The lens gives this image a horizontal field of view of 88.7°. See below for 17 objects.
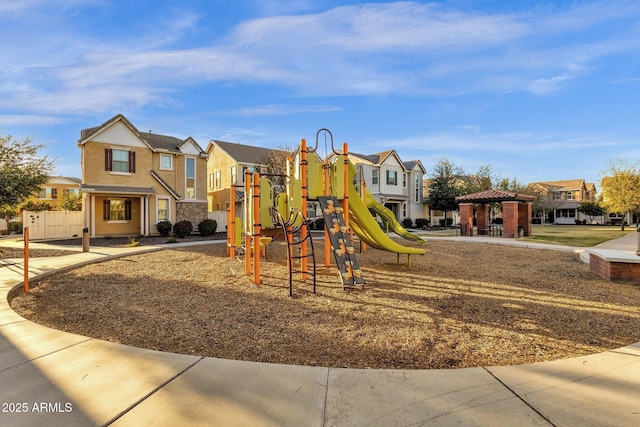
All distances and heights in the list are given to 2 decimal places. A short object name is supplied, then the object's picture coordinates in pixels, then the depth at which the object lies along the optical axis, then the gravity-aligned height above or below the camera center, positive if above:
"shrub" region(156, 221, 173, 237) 20.80 -0.81
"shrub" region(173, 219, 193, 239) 20.42 -0.87
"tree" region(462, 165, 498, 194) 39.06 +3.99
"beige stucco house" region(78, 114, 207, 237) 19.83 +2.35
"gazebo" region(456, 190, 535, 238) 20.20 +0.15
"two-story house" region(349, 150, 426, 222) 33.25 +3.55
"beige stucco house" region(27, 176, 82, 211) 42.00 +3.67
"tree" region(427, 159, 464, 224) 36.91 +2.91
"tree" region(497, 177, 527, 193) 42.72 +3.68
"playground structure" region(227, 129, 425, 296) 7.21 +0.05
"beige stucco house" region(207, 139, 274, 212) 27.77 +4.39
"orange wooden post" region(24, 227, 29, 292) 6.68 -1.19
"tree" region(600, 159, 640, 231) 28.12 +1.94
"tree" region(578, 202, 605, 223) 47.54 +0.50
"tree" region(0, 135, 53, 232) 12.15 +1.68
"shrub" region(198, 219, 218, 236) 21.16 -0.80
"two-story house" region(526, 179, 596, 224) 49.44 +2.77
